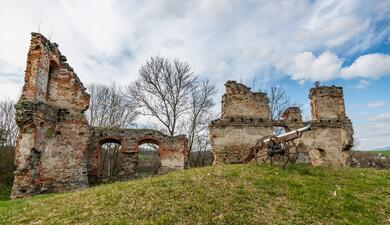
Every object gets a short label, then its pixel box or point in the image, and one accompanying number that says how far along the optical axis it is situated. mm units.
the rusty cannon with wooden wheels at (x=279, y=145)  10016
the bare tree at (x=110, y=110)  29812
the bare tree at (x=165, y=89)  27234
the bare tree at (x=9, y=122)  27666
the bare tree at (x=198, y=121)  28000
